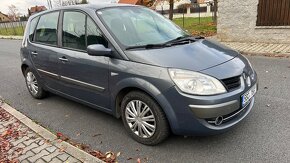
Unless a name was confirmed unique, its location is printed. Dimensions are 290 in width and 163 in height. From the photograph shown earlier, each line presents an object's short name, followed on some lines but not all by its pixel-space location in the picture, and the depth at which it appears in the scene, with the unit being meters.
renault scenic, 2.93
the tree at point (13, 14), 61.50
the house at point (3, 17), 93.07
